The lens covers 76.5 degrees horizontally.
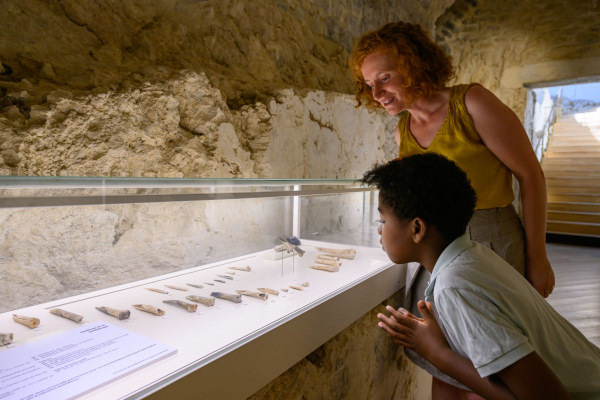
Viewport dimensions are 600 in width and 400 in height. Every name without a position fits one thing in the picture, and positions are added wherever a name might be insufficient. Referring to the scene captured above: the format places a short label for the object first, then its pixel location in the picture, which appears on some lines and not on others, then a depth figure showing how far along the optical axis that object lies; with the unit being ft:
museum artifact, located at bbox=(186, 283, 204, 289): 5.22
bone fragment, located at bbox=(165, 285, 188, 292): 5.09
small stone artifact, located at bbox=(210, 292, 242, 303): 4.78
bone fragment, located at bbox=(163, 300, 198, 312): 4.43
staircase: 29.09
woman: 4.83
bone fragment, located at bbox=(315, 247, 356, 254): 7.51
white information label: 2.74
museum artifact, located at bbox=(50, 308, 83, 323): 3.98
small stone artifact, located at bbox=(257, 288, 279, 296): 5.14
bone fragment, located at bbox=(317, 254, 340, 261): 7.04
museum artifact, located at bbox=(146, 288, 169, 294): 4.98
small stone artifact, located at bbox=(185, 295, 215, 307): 4.60
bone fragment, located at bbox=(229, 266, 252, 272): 6.12
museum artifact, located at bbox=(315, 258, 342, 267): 6.67
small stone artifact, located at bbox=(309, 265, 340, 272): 6.39
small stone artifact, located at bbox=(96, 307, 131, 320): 4.09
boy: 3.03
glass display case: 3.29
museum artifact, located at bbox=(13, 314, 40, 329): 3.79
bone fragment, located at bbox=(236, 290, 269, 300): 4.91
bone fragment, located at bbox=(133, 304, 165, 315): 4.28
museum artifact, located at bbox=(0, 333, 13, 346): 3.38
